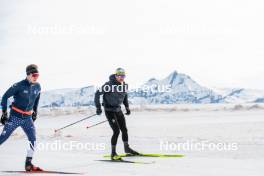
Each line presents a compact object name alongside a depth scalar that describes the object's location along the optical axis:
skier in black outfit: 13.64
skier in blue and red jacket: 10.96
